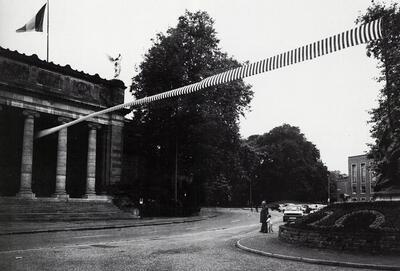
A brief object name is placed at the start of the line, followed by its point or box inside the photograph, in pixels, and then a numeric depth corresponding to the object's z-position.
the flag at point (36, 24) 29.84
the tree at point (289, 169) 84.44
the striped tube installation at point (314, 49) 8.62
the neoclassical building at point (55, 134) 33.97
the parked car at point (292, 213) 35.54
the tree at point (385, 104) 17.72
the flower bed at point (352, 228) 13.38
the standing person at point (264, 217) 23.78
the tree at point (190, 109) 41.84
